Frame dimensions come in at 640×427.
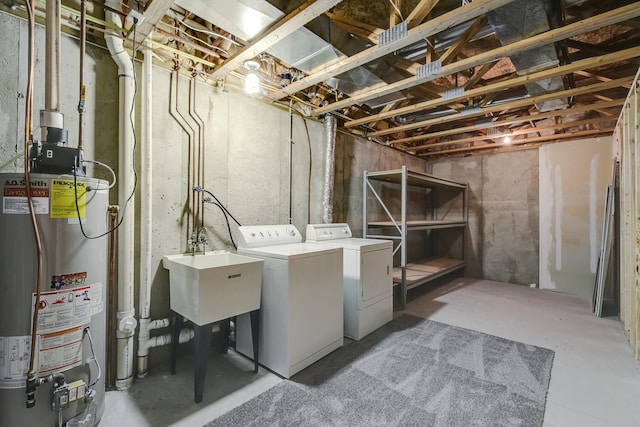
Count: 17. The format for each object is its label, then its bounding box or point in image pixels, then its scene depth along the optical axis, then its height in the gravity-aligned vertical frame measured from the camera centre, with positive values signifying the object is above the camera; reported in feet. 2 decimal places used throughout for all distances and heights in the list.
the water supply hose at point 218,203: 7.61 +0.33
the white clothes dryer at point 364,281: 8.75 -2.19
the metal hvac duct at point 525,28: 5.48 +4.08
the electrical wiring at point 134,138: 6.21 +1.81
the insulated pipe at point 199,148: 7.63 +1.87
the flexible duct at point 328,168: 11.06 +1.90
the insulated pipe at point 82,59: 4.93 +2.89
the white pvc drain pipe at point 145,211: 6.60 +0.08
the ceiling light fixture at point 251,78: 7.47 +3.72
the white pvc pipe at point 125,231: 6.22 -0.39
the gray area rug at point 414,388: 5.33 -3.89
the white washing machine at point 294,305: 6.63 -2.31
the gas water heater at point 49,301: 4.04 -1.33
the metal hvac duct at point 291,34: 5.50 +4.15
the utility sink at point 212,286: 5.73 -1.59
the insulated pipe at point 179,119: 7.28 +2.56
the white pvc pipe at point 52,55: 4.65 +2.70
